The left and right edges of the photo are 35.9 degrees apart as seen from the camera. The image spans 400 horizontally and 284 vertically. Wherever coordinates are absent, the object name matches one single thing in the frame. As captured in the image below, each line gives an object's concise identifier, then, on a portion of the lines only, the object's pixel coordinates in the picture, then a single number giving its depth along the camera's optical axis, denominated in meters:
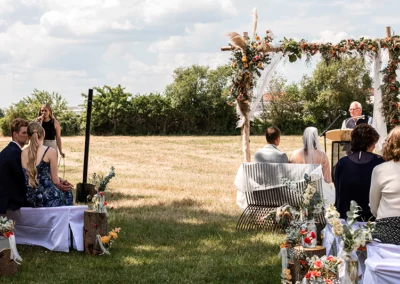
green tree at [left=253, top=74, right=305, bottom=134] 31.11
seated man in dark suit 6.28
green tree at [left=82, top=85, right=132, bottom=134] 33.09
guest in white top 4.44
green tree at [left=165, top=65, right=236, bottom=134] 32.97
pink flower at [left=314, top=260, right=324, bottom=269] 4.24
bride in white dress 7.55
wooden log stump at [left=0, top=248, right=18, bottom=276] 5.44
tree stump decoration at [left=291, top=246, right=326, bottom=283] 4.71
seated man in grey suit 7.57
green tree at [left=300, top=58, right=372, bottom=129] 31.94
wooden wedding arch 9.50
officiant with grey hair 8.91
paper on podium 8.30
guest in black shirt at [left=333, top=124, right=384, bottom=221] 5.17
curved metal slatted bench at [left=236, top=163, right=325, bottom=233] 7.27
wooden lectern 8.09
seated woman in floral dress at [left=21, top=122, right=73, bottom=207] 6.34
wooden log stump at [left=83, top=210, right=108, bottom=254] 6.30
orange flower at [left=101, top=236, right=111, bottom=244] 6.24
